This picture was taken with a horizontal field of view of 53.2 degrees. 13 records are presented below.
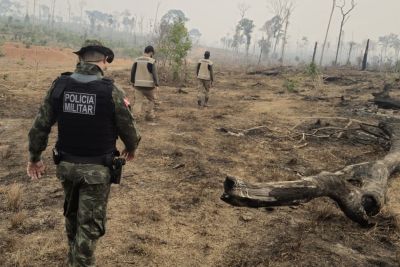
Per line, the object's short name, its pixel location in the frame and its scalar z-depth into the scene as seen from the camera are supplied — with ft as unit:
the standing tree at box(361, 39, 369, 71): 82.98
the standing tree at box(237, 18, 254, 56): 237.25
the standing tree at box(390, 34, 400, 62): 341.00
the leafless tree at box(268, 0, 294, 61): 173.68
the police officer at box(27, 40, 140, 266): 9.34
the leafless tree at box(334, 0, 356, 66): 138.76
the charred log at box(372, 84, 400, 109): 36.51
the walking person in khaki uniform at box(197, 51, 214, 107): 37.33
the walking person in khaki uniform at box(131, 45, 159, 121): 28.94
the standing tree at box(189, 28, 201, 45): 504.84
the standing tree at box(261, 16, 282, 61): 250.29
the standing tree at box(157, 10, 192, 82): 54.49
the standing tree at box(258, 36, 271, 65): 220.84
